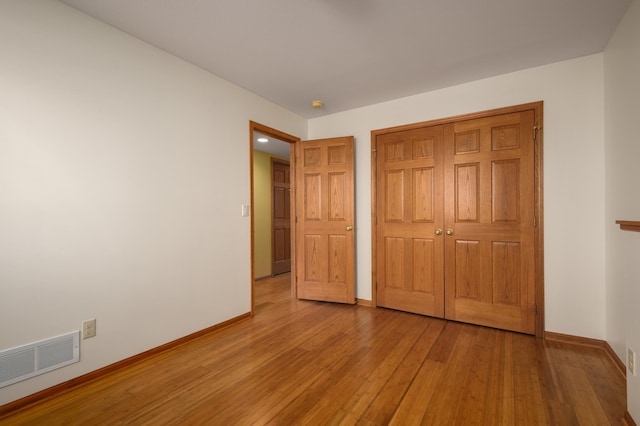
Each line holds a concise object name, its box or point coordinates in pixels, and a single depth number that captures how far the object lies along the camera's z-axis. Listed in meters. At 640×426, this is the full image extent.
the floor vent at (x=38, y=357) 1.62
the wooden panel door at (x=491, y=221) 2.62
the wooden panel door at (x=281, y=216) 5.52
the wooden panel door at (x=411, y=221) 3.06
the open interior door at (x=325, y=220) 3.54
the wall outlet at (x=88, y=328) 1.92
